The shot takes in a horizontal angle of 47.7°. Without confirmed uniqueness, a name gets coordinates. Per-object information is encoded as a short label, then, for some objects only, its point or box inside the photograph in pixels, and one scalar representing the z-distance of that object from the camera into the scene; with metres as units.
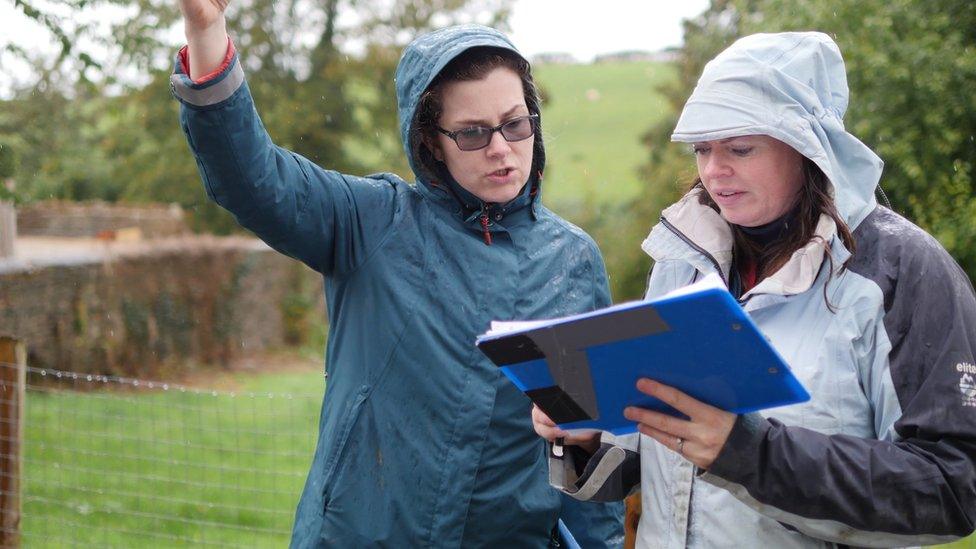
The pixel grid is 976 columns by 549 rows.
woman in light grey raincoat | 1.99
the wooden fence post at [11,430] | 4.69
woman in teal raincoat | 2.65
